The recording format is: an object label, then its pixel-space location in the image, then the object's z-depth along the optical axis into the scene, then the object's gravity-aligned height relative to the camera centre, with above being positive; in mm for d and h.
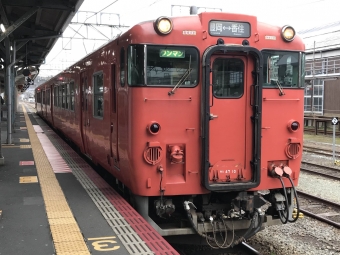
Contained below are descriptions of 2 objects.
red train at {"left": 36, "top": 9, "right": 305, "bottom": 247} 5031 -260
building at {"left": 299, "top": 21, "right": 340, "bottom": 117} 27344 +2402
